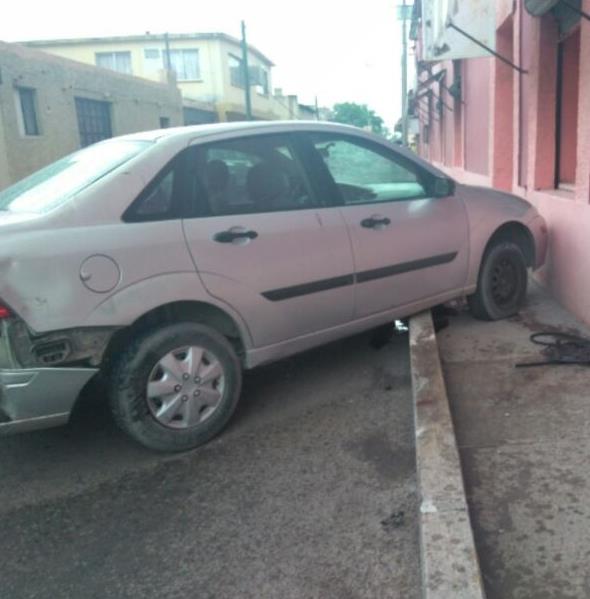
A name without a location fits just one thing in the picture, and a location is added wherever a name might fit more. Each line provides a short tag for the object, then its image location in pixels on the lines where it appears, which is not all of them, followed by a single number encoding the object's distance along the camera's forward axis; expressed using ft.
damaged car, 10.34
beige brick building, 60.29
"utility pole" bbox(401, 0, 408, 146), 90.58
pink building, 16.65
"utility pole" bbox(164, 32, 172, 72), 120.47
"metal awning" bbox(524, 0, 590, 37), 16.94
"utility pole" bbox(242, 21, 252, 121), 112.27
